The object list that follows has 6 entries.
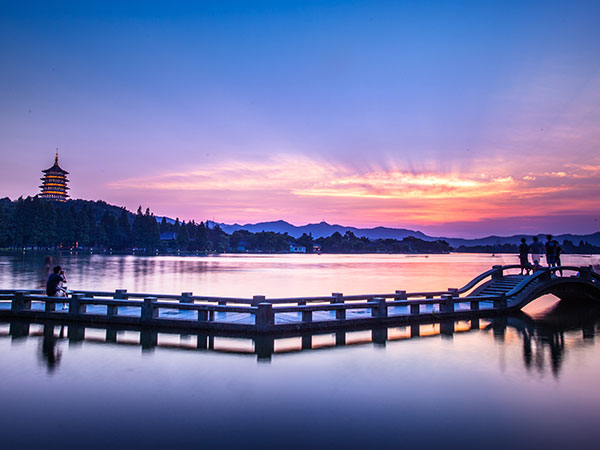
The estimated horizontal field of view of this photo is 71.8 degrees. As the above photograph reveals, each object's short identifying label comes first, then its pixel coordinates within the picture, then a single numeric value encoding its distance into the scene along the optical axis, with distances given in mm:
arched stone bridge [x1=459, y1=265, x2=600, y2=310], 20359
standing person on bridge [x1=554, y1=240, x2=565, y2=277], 21606
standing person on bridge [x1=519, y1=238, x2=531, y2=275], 22291
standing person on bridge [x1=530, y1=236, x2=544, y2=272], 22820
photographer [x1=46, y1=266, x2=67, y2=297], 15930
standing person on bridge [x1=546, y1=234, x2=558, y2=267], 21578
